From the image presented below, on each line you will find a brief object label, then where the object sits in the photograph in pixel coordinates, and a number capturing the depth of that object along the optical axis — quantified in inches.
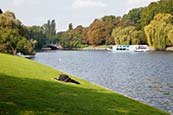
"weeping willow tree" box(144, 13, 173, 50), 4060.0
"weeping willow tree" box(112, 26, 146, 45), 5034.5
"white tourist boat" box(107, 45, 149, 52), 4840.1
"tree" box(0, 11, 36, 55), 2726.4
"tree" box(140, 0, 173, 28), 5191.9
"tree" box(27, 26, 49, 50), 6378.0
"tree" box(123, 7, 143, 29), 7500.0
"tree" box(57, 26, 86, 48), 7273.6
